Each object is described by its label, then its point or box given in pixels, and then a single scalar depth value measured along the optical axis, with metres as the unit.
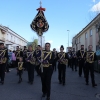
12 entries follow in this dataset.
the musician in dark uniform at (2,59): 9.27
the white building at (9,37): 46.19
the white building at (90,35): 26.97
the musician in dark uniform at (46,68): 6.65
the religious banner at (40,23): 8.10
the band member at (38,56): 7.23
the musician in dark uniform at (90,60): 9.18
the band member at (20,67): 10.16
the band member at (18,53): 12.86
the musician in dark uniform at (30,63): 9.67
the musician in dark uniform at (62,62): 9.38
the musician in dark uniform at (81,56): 11.52
